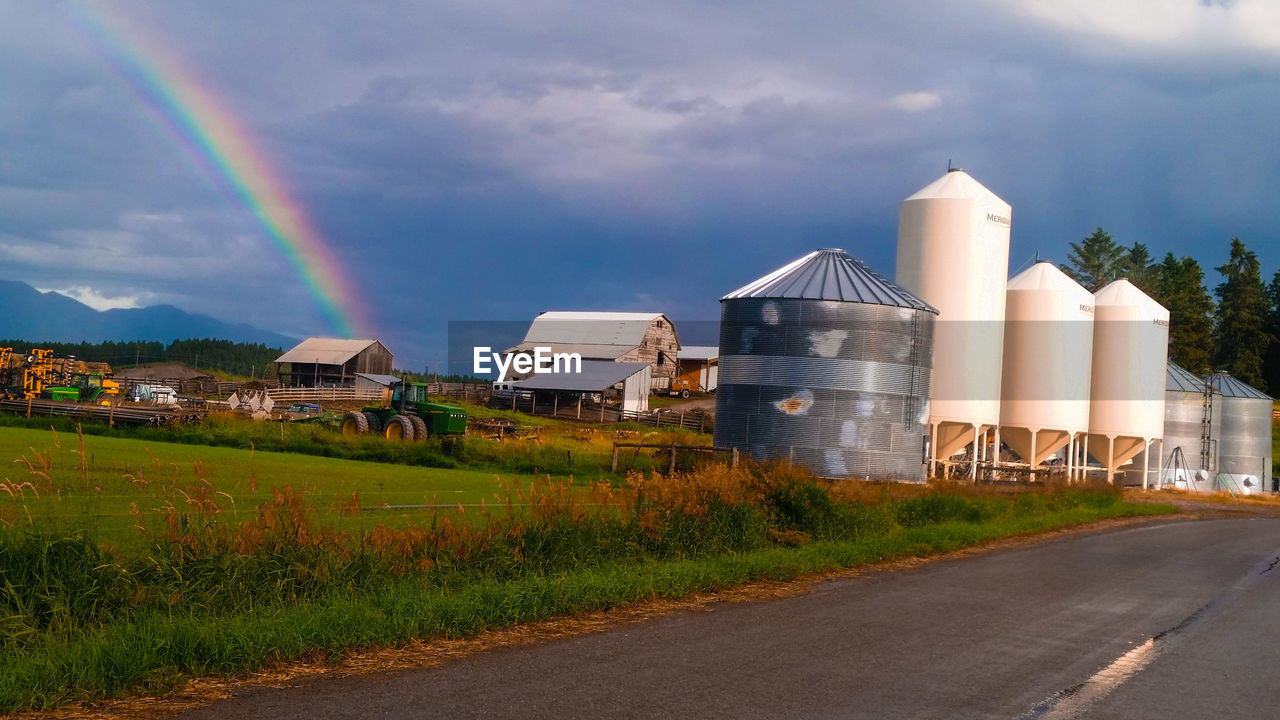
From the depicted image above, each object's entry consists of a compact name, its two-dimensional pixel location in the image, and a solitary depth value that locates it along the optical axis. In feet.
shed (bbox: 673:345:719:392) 297.53
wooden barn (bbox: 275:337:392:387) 284.00
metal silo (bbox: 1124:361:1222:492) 177.47
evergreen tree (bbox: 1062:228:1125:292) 339.57
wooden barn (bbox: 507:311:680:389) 269.23
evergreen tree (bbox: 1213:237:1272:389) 323.37
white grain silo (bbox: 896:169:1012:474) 115.96
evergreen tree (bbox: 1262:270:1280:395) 331.98
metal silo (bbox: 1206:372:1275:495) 192.44
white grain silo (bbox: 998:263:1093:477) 130.82
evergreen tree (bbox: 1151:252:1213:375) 305.94
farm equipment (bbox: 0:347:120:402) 188.96
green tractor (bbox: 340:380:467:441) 133.08
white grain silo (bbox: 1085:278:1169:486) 146.00
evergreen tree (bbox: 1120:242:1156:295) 332.60
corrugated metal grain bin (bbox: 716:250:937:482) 93.56
